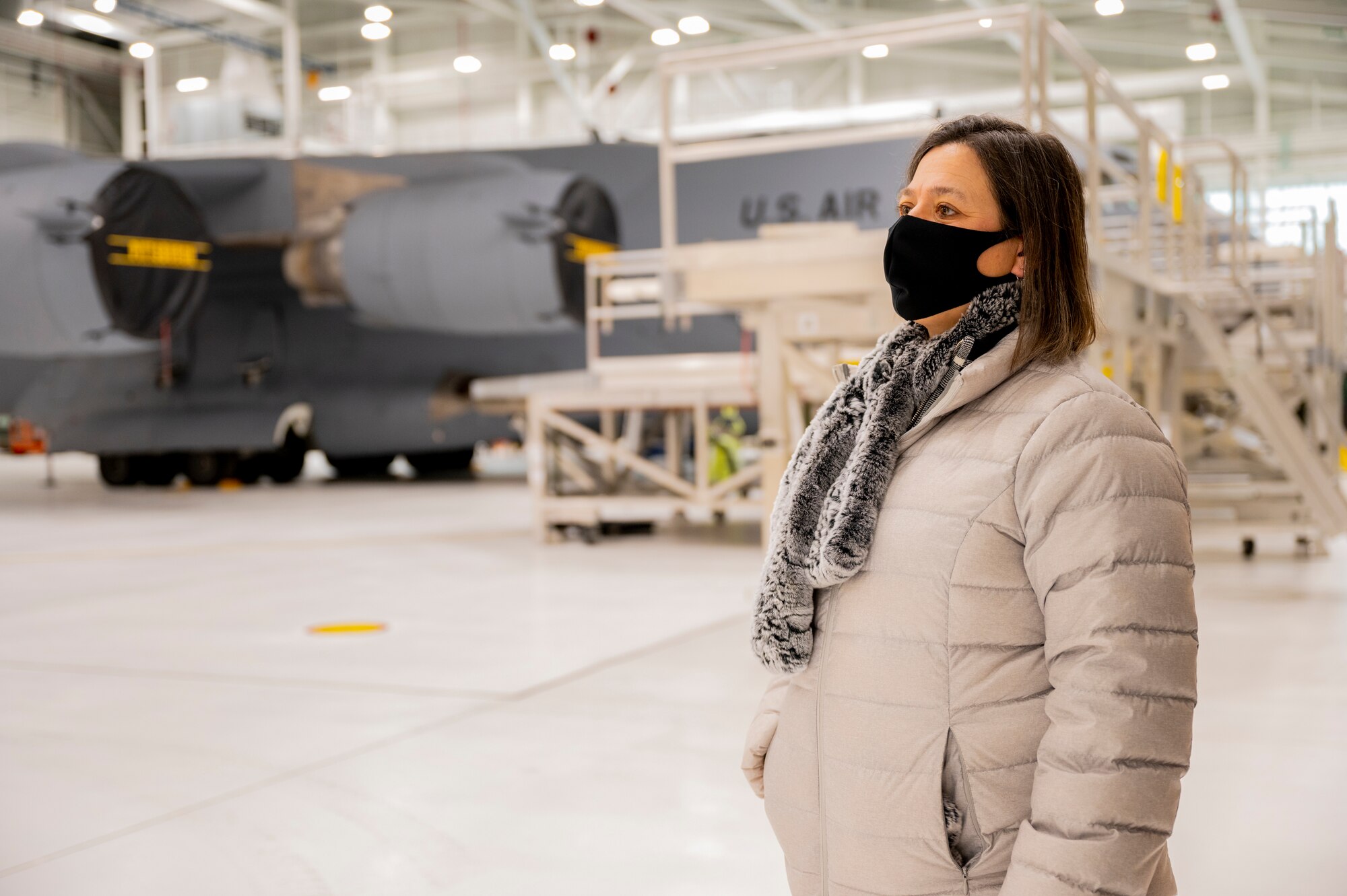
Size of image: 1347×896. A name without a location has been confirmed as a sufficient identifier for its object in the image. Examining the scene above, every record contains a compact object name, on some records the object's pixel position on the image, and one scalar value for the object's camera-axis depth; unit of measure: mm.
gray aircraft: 13180
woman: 1286
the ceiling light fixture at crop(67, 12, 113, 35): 22734
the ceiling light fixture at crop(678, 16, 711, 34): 21781
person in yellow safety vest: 11453
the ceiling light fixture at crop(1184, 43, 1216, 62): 22562
